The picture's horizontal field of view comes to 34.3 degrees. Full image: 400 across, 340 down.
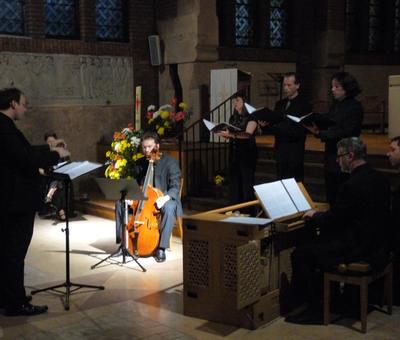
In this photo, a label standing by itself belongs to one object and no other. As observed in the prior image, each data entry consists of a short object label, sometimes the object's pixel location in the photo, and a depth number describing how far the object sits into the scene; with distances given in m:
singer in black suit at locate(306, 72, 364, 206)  5.97
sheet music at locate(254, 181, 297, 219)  5.08
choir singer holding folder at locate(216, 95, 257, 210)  7.52
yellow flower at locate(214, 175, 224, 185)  9.90
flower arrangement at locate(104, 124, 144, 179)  7.78
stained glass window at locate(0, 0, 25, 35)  11.30
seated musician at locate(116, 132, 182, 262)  7.11
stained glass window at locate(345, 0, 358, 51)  15.13
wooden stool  4.76
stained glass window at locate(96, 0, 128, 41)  12.41
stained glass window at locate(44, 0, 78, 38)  11.80
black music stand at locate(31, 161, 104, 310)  5.54
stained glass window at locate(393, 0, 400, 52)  15.84
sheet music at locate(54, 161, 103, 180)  5.53
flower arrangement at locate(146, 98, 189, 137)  10.61
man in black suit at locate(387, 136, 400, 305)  5.18
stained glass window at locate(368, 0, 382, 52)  15.56
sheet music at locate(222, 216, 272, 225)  4.86
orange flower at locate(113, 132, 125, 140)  8.15
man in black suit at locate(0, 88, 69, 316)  5.11
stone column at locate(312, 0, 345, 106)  14.38
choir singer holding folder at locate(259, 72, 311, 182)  6.49
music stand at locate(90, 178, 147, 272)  6.41
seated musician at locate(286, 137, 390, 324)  4.79
